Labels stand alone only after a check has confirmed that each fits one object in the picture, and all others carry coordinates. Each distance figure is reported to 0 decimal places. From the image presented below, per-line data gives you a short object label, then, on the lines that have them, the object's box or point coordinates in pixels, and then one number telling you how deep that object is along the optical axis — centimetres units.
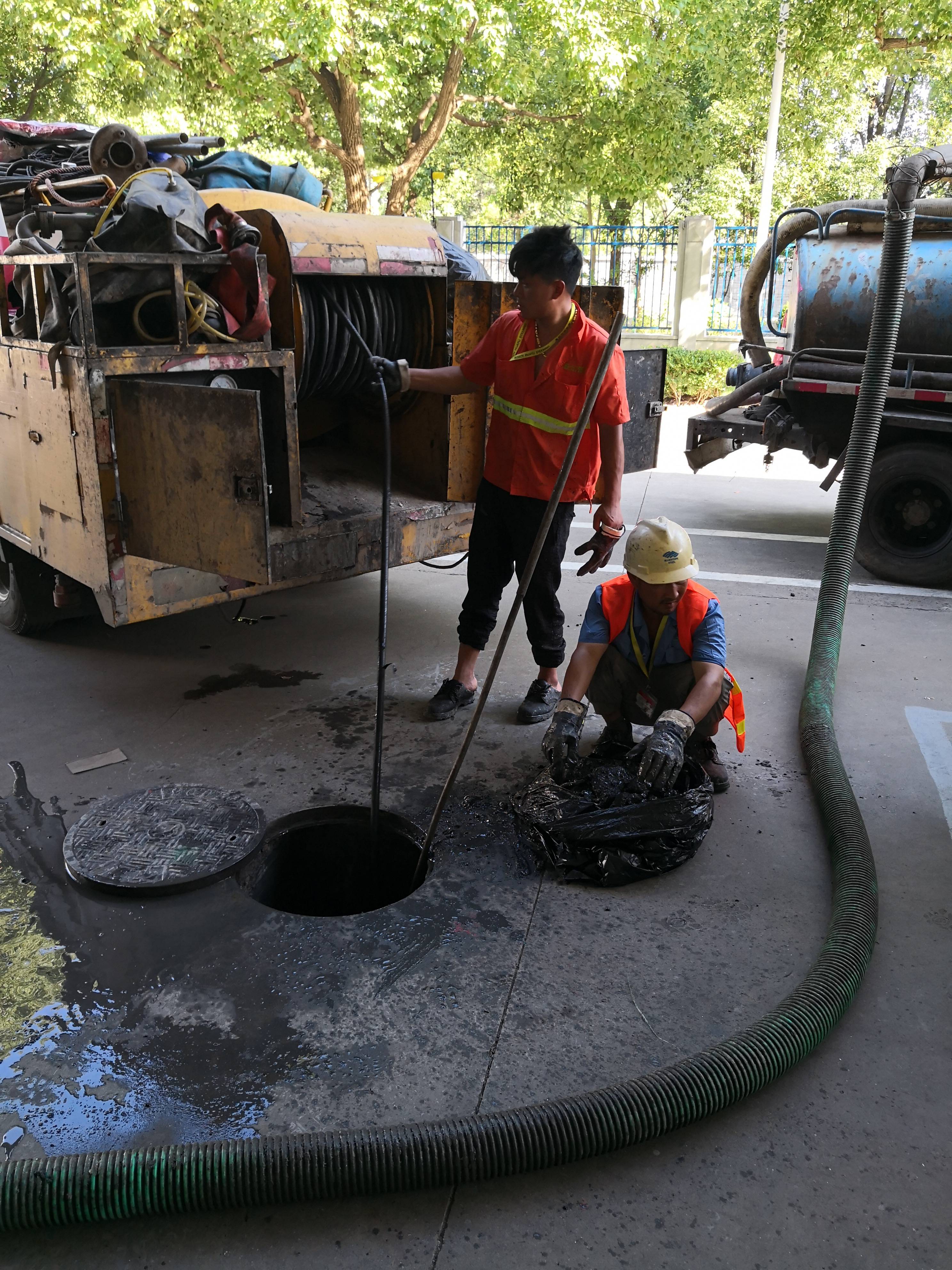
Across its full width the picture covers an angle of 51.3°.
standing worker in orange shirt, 356
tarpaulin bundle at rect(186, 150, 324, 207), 482
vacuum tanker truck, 594
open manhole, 332
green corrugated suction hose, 190
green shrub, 1459
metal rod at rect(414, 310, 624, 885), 269
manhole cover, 299
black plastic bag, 305
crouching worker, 323
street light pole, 1658
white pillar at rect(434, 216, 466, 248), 1638
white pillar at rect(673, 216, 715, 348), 1519
